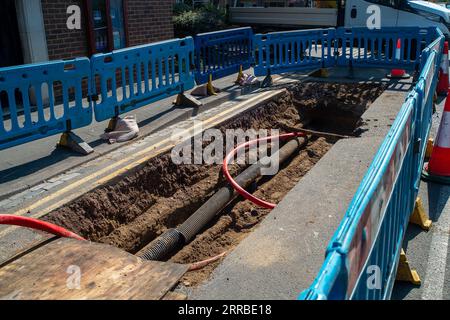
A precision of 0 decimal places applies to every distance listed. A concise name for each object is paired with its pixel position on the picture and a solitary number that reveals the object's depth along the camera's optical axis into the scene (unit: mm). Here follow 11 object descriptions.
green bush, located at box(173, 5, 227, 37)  17594
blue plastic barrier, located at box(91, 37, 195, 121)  7296
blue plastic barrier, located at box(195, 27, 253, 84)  10430
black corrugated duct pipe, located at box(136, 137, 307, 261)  5301
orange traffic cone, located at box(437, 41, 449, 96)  11383
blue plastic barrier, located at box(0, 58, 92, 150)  5973
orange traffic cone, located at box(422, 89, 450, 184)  6359
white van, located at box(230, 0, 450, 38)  14984
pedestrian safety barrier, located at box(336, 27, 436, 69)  11438
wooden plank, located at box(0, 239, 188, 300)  3639
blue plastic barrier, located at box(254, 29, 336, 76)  11414
